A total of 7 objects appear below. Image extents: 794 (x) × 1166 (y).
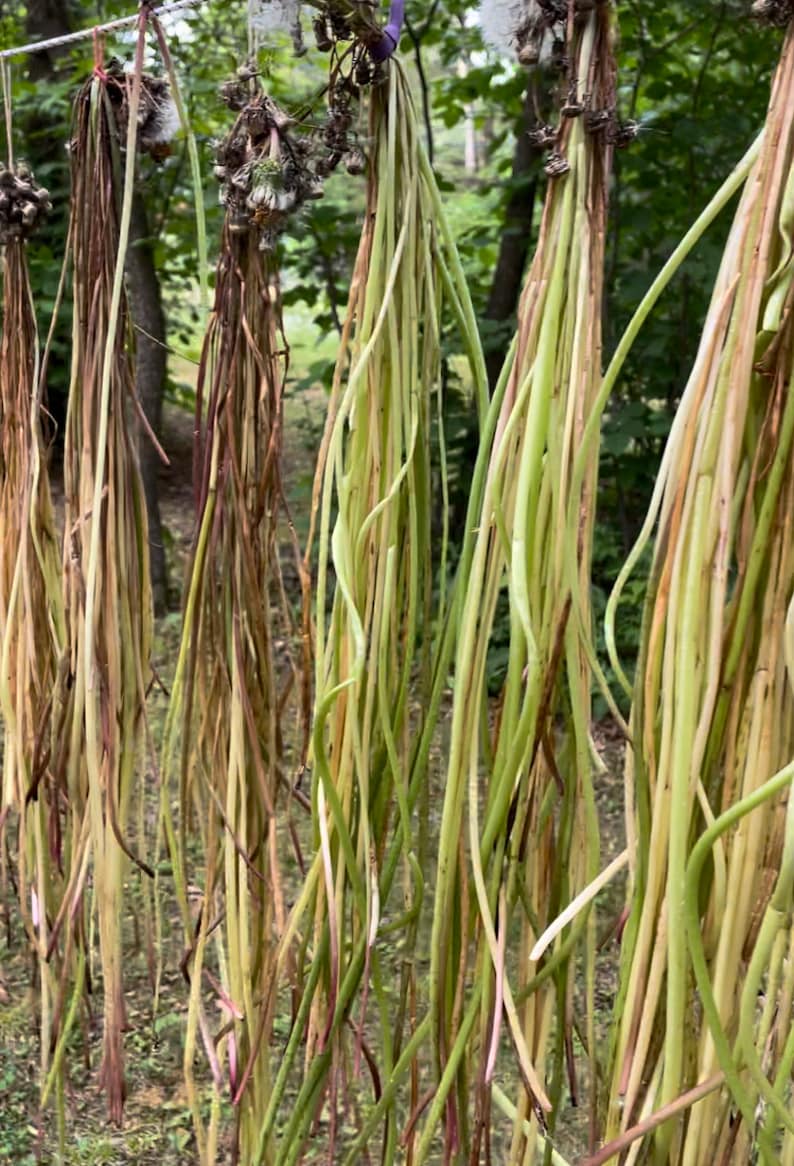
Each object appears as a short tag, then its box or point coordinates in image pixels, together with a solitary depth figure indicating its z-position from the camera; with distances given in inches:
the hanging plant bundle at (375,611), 25.4
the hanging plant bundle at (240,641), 29.1
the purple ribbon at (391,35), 25.2
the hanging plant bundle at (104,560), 31.4
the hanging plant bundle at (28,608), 34.6
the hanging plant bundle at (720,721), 18.9
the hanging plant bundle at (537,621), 22.4
